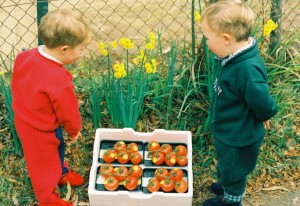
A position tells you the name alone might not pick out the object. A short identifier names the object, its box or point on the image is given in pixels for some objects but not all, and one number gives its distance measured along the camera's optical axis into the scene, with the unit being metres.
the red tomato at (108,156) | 3.54
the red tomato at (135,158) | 3.56
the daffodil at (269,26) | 3.34
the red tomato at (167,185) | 3.34
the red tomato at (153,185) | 3.34
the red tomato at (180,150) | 3.61
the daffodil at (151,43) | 3.47
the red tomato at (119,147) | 3.58
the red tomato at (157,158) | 3.54
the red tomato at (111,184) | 3.32
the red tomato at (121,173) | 3.40
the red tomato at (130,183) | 3.36
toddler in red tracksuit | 2.81
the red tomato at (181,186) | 3.34
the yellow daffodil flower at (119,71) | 3.45
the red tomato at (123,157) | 3.54
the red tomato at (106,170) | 3.41
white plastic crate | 3.25
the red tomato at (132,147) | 3.61
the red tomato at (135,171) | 3.44
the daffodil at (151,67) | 3.50
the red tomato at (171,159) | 3.53
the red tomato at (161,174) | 3.40
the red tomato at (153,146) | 3.60
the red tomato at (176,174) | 3.40
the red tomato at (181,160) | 3.55
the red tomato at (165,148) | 3.59
